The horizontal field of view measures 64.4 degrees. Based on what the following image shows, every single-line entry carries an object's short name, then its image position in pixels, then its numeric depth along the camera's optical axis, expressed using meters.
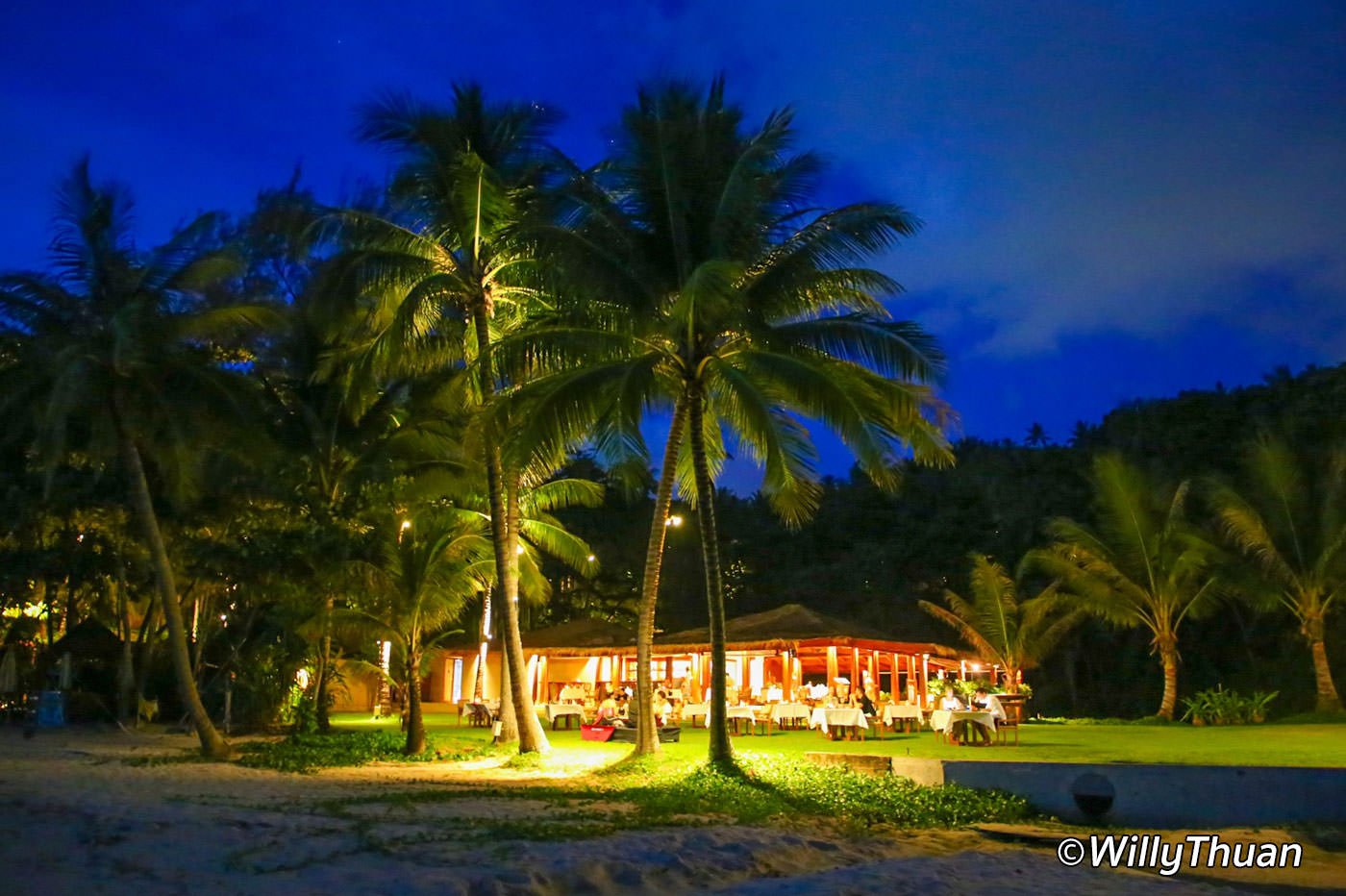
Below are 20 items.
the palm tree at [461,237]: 14.10
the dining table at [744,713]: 18.48
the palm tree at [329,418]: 17.52
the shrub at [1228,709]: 21.36
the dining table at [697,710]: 20.65
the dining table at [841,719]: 17.00
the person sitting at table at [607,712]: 18.59
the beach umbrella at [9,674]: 20.48
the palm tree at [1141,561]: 22.84
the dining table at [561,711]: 21.86
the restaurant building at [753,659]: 20.34
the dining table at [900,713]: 18.45
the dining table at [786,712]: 19.61
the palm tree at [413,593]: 15.58
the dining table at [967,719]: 15.58
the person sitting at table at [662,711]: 17.53
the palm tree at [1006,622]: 25.48
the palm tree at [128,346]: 13.95
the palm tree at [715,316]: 11.83
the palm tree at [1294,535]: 21.86
